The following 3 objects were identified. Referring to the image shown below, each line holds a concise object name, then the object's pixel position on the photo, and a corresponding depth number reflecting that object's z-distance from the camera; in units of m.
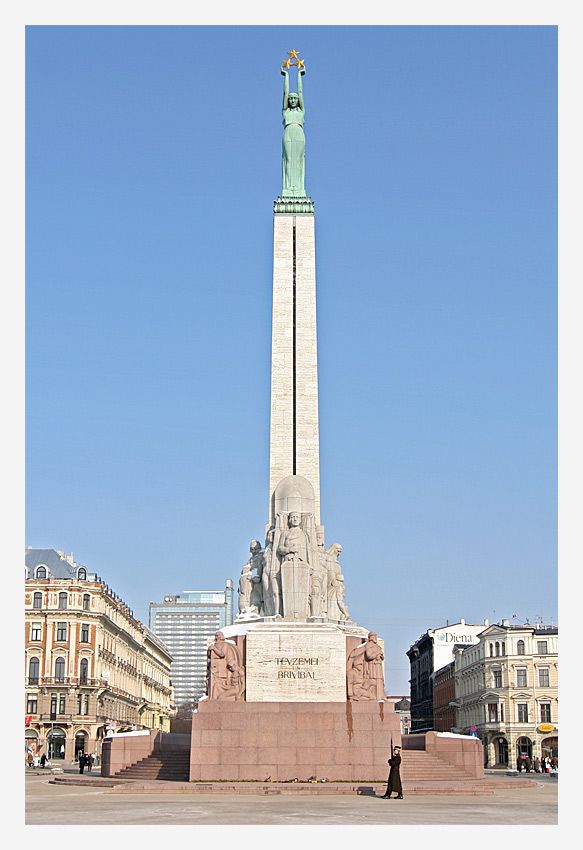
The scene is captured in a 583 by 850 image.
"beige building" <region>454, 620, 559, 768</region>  74.38
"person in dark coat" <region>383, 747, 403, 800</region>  22.03
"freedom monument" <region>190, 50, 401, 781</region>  25.94
